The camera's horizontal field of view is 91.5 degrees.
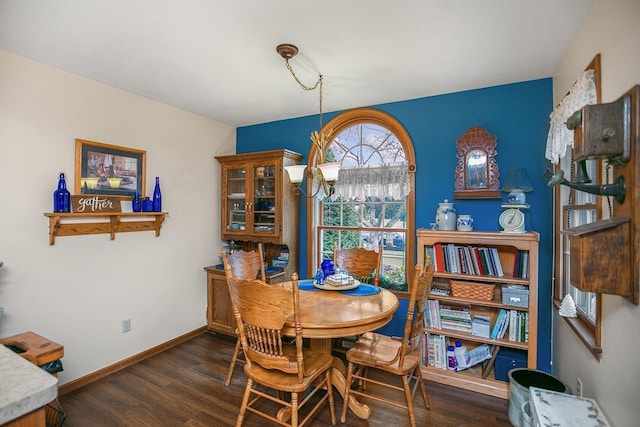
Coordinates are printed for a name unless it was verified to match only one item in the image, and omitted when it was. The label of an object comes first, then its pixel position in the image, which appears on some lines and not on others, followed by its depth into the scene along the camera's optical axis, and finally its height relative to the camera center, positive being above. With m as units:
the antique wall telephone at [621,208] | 1.19 +0.03
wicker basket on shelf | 2.62 -0.65
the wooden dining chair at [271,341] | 1.72 -0.77
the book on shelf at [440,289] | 2.78 -0.69
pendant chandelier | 2.18 +0.36
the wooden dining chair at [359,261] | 3.03 -0.47
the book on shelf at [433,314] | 2.76 -0.89
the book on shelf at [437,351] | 2.74 -1.21
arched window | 3.25 +0.08
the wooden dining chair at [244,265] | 2.74 -0.50
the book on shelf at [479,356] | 2.70 -1.23
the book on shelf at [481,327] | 2.62 -0.96
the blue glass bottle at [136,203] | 3.03 +0.10
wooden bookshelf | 2.43 -0.71
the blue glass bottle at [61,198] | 2.46 +0.12
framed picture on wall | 2.67 +0.40
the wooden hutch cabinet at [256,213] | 3.54 +0.00
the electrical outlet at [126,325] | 2.98 -1.09
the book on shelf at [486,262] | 2.62 -0.40
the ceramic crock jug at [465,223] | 2.73 -0.08
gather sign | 2.58 +0.08
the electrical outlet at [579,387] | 1.91 -1.07
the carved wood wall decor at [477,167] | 2.80 +0.44
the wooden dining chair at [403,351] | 1.93 -0.98
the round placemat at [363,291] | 2.42 -0.62
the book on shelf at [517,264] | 2.57 -0.41
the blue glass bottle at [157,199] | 3.19 +0.14
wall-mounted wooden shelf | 2.48 -0.09
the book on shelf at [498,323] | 2.59 -0.91
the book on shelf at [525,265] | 2.51 -0.41
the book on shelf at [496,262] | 2.60 -0.40
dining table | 1.85 -0.64
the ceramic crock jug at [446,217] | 2.83 -0.03
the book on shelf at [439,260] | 2.78 -0.41
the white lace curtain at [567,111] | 1.72 +0.65
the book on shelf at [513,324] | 2.54 -0.89
